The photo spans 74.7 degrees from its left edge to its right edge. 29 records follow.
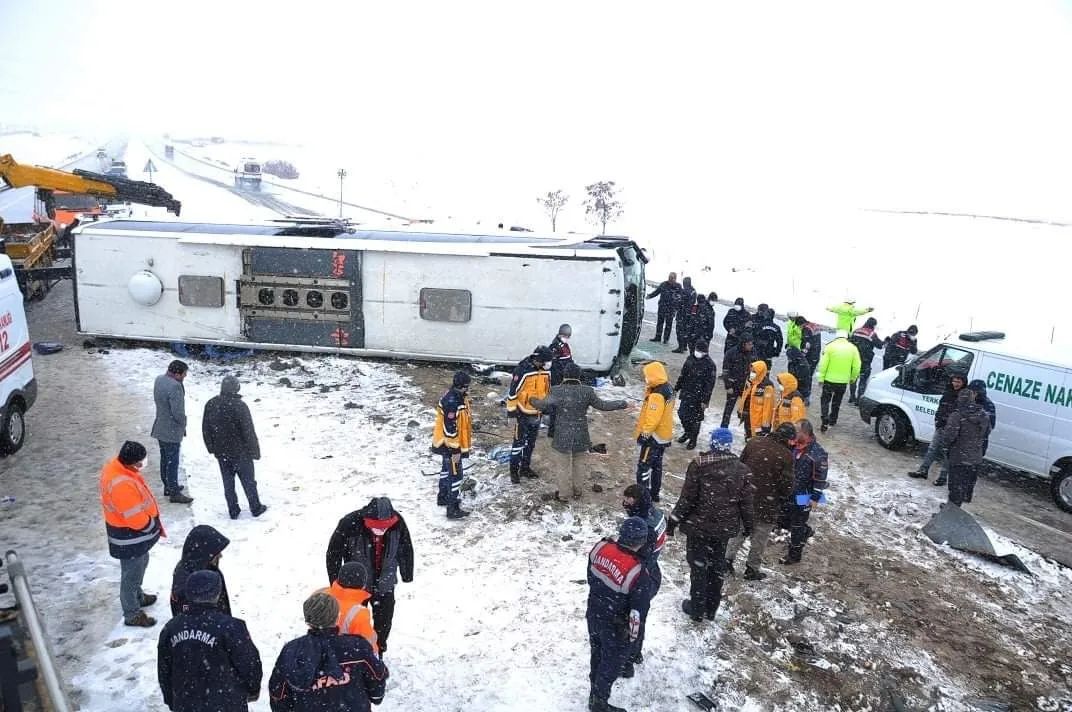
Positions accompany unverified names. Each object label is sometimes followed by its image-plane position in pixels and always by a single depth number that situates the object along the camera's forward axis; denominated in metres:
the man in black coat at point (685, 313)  15.46
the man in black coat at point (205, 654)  3.81
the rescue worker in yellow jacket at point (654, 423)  8.00
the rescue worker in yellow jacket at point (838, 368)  11.30
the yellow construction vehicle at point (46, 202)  16.39
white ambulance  8.83
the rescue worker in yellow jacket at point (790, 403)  9.11
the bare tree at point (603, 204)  40.38
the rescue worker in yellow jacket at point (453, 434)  7.61
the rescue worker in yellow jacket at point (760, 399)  9.62
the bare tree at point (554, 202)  45.41
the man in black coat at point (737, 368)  10.96
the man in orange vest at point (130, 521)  5.47
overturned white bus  12.55
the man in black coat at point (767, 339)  12.57
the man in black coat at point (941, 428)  9.63
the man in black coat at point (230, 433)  7.28
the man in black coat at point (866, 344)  12.80
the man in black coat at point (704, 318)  14.63
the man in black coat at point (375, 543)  5.16
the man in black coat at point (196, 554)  4.45
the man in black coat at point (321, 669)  3.59
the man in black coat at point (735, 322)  13.48
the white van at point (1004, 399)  9.35
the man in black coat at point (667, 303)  16.25
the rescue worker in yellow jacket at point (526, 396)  8.77
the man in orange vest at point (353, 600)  4.14
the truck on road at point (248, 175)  52.22
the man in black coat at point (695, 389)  9.94
